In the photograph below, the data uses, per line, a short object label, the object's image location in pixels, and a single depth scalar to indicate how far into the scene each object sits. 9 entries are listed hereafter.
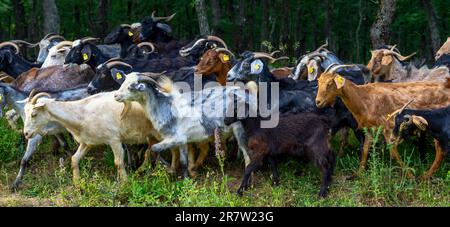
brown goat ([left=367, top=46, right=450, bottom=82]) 11.59
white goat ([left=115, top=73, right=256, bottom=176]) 9.00
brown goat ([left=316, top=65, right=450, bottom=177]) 9.06
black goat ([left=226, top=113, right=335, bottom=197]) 8.60
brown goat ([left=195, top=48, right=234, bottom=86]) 10.63
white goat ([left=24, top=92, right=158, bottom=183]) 9.06
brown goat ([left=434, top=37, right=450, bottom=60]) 12.52
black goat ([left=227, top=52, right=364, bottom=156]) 9.73
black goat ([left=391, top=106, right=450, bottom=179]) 8.45
